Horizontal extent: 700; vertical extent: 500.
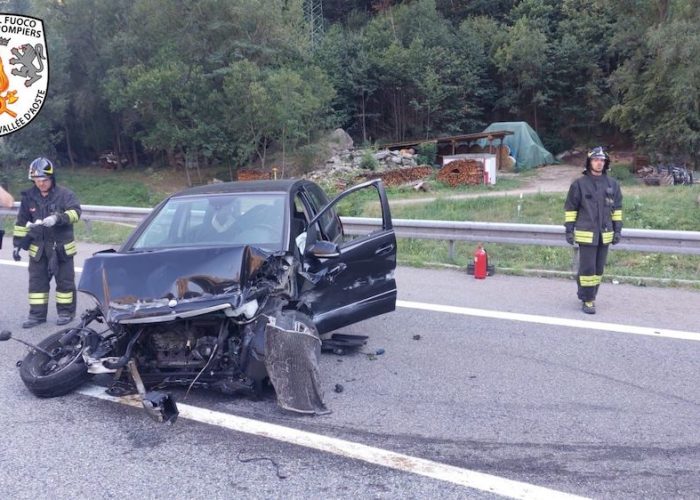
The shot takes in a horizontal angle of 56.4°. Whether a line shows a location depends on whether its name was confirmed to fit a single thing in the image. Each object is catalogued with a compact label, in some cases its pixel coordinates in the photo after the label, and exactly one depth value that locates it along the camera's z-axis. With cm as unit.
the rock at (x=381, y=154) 2966
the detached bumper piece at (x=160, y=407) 410
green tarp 3309
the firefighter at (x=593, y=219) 681
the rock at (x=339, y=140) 3406
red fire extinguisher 850
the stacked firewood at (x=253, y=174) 2956
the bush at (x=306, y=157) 3140
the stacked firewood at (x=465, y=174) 2554
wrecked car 423
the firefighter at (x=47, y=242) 670
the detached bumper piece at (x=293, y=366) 421
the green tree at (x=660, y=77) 2494
